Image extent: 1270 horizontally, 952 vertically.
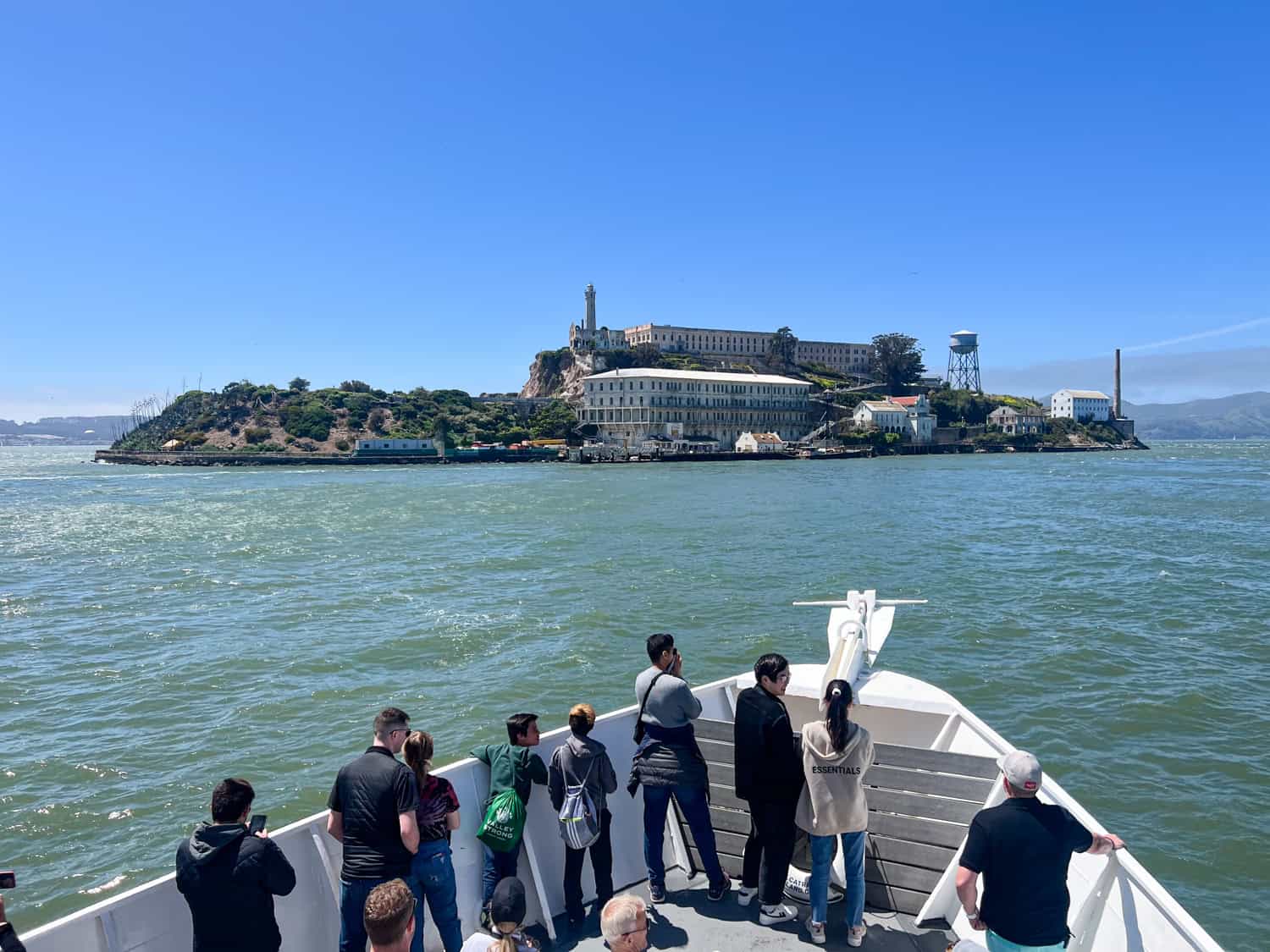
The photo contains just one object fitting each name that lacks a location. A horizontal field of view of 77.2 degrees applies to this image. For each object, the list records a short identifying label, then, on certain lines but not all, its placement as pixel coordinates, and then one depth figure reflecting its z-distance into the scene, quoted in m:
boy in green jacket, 4.57
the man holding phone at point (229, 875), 3.38
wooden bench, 4.75
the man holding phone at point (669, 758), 4.75
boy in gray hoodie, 4.57
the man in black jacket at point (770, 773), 4.50
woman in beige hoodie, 4.25
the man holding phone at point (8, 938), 2.97
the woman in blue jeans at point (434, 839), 4.00
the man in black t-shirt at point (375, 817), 3.81
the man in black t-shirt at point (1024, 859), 3.32
